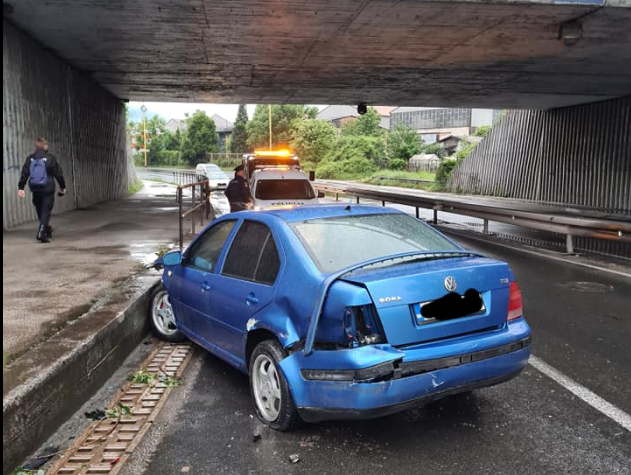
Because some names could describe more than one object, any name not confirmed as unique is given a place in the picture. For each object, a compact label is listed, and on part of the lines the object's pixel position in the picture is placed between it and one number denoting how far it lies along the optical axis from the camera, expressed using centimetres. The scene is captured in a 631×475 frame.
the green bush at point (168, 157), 9819
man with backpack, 1022
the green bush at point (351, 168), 6501
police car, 1358
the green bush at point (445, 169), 4225
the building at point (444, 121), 8519
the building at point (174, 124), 15965
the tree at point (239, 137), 9269
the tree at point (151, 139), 10238
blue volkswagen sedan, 334
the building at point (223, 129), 12988
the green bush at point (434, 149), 6899
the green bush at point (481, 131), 5953
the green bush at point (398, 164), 6438
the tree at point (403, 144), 6638
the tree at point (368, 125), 7881
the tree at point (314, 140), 7375
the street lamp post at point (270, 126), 7701
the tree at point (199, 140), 8962
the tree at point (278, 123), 8150
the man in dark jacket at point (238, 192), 1266
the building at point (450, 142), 7994
